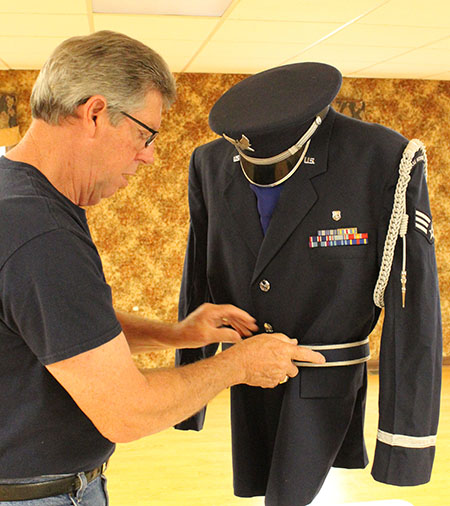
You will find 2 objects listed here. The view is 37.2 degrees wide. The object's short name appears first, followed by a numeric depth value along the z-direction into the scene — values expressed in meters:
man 1.09
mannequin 1.39
